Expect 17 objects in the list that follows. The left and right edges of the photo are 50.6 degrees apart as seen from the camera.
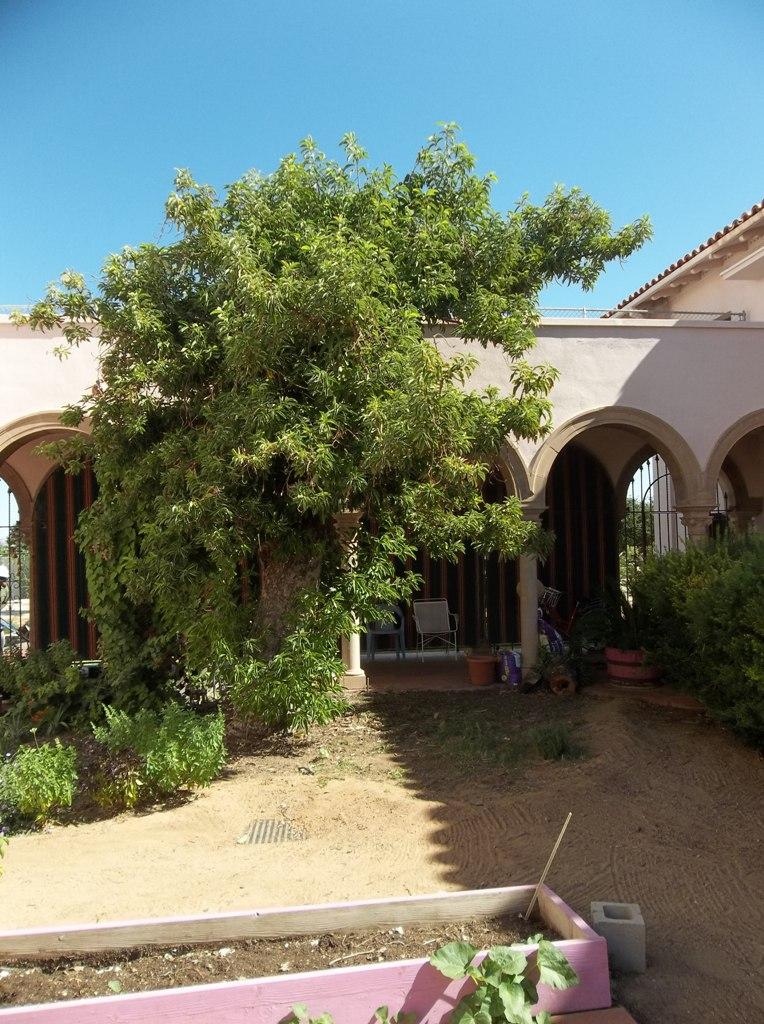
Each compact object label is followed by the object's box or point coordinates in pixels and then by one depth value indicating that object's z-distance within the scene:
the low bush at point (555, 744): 6.70
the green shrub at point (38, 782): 5.54
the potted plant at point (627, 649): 8.62
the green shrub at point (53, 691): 7.67
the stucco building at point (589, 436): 8.84
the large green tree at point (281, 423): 6.14
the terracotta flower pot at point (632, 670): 8.62
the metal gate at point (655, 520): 12.20
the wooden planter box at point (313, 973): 2.83
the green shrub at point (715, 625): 5.97
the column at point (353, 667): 9.38
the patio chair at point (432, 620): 11.45
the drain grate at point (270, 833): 5.28
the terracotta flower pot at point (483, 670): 9.80
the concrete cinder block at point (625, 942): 3.40
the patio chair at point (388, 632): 11.55
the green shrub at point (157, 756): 5.75
